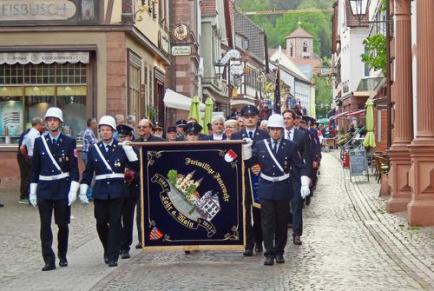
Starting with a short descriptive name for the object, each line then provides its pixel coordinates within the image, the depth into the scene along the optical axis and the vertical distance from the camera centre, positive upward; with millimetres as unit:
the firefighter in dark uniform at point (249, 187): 12828 -524
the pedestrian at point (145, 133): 13730 +207
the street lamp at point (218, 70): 51300 +4048
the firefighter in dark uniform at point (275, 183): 11953 -443
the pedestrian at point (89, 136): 21538 +276
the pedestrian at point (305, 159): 13836 -237
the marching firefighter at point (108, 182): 11898 -408
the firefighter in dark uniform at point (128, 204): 12570 -726
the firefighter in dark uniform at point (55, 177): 11789 -334
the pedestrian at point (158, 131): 16328 +291
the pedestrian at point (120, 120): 21191 +612
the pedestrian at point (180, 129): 15359 +288
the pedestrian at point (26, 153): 20719 -76
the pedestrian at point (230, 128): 14129 +269
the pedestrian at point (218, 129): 14148 +257
